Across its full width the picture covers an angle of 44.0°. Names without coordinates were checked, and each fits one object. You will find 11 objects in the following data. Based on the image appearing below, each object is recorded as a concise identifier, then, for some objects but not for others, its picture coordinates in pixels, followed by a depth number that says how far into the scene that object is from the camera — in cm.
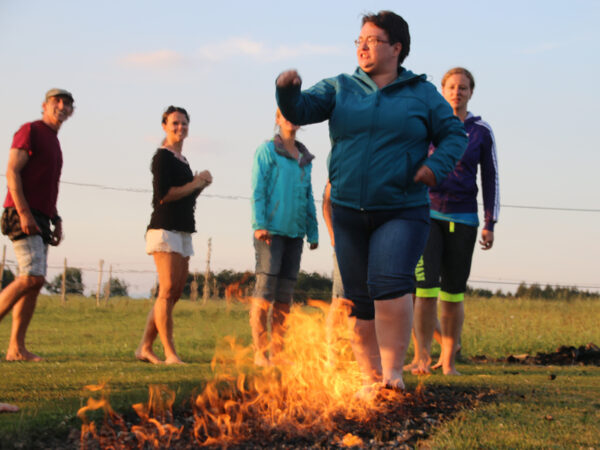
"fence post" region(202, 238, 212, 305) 2481
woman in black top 736
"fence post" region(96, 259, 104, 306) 2875
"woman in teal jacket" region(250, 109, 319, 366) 712
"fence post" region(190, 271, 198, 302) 2502
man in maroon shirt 730
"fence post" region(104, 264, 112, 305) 2758
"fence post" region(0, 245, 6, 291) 2810
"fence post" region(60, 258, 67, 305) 2731
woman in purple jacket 669
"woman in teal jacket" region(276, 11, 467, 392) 445
